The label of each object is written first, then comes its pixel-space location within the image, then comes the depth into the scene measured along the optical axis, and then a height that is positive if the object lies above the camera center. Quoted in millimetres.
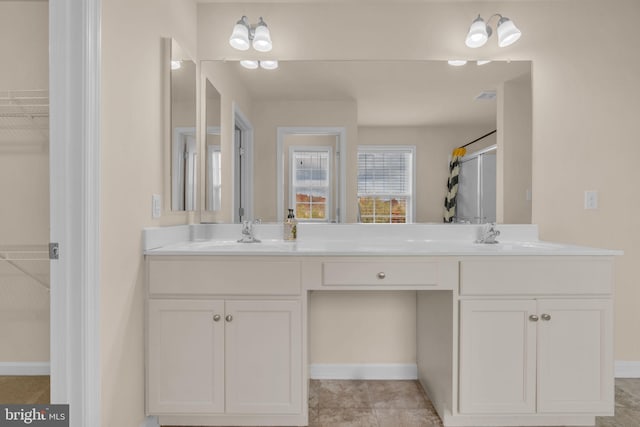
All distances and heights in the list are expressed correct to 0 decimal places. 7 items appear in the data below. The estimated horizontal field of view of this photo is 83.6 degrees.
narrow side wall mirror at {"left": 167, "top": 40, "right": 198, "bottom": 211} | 1826 +426
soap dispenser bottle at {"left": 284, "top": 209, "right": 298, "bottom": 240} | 2100 -110
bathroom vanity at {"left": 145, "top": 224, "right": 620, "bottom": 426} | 1552 -495
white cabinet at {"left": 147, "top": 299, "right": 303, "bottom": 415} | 1551 -636
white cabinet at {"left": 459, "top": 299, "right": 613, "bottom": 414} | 1564 -626
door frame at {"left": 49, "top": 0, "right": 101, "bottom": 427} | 1163 +64
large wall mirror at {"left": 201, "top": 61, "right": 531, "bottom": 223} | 2137 +566
